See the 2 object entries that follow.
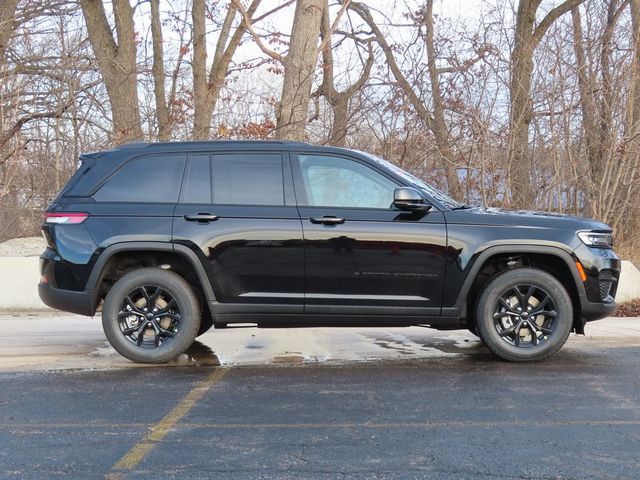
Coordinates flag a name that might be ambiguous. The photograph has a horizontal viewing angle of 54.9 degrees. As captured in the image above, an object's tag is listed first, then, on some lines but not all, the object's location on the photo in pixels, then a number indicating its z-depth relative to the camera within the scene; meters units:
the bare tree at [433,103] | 11.73
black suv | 5.48
